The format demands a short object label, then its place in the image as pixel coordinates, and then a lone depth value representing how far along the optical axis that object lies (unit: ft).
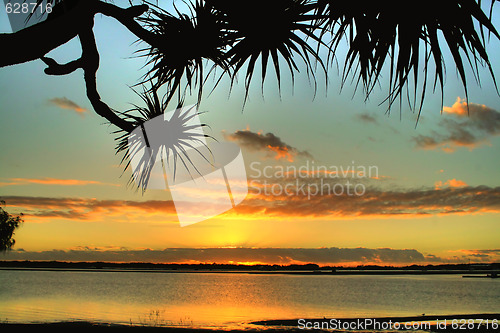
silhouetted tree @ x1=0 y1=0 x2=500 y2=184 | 10.69
